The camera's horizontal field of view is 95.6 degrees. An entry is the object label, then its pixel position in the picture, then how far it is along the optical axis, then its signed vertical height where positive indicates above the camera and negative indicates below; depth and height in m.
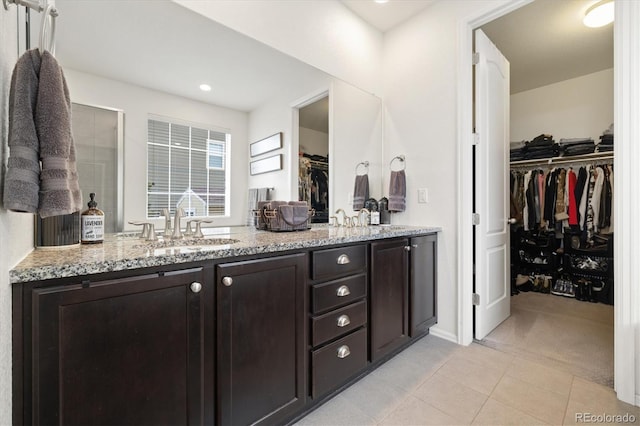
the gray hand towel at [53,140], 0.74 +0.19
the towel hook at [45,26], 0.76 +0.52
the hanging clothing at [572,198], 3.49 +0.17
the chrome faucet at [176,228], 1.51 -0.08
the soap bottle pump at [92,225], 1.22 -0.05
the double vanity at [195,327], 0.80 -0.41
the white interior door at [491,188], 2.29 +0.20
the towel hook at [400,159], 2.64 +0.49
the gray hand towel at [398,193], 2.55 +0.17
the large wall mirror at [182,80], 1.35 +0.74
